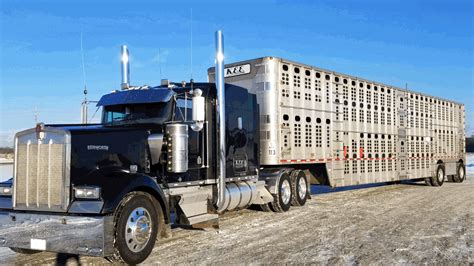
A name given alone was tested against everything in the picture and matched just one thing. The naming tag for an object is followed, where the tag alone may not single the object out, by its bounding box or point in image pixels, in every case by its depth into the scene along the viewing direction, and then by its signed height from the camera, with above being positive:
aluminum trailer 11.08 +0.84
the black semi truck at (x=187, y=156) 5.66 -0.07
